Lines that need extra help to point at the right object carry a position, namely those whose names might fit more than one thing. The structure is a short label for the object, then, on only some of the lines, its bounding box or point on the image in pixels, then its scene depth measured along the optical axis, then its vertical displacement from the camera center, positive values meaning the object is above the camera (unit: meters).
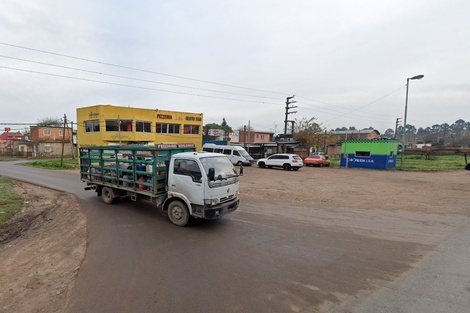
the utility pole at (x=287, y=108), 36.97 +5.54
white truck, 6.32 -1.13
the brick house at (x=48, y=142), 49.06 -1.04
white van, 26.14 -1.20
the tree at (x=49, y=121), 62.52 +4.51
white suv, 23.20 -1.78
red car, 28.20 -1.91
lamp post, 20.52 +4.37
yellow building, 29.55 +1.88
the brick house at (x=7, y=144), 54.04 -1.93
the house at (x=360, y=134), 73.19 +3.69
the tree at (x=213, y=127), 59.86 +4.58
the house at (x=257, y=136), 67.56 +1.97
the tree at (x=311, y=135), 38.09 +1.53
